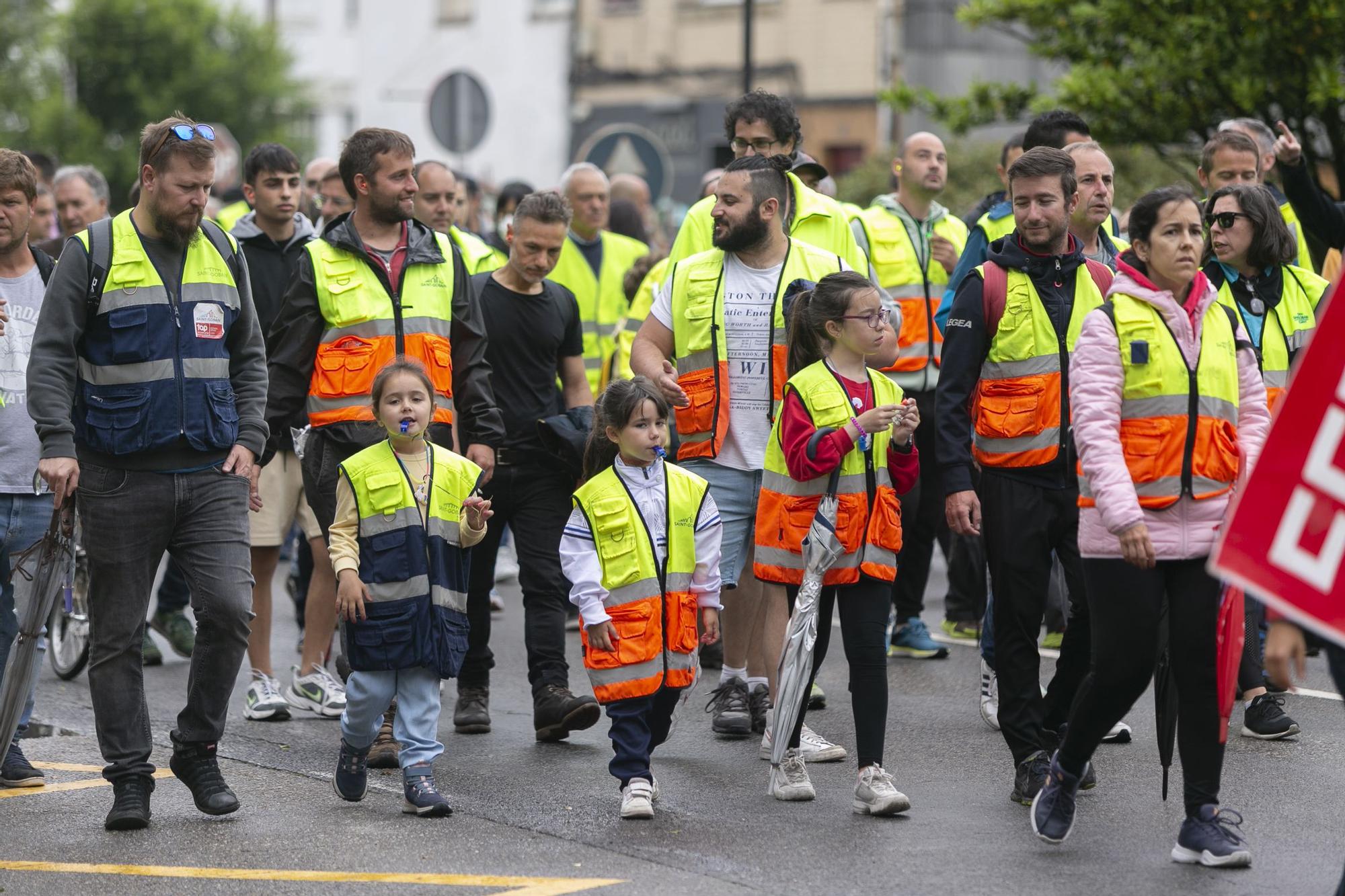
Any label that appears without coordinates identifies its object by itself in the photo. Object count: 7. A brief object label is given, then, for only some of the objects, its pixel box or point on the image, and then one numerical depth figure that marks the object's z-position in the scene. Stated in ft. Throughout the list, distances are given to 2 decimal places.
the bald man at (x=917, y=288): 62.85
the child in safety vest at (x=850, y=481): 43.11
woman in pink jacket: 38.45
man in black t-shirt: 53.36
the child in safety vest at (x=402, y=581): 43.70
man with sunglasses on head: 42.19
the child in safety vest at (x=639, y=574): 43.29
